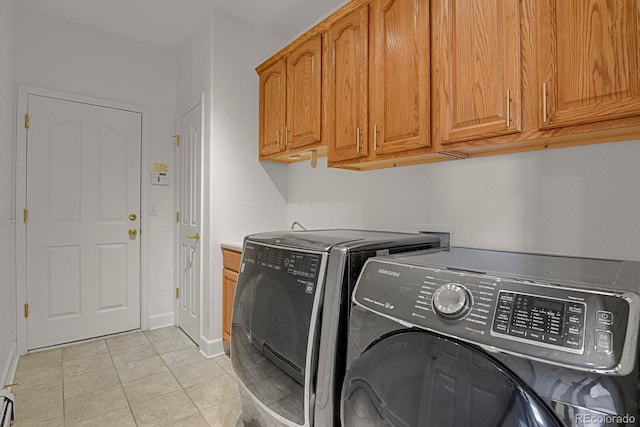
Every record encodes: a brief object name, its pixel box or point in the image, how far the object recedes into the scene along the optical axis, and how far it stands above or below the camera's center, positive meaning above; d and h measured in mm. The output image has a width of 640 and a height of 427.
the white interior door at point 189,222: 2707 -89
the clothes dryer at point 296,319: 1129 -423
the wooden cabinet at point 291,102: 2176 +821
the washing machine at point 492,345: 590 -287
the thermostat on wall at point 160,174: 3107 +370
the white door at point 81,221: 2586 -79
